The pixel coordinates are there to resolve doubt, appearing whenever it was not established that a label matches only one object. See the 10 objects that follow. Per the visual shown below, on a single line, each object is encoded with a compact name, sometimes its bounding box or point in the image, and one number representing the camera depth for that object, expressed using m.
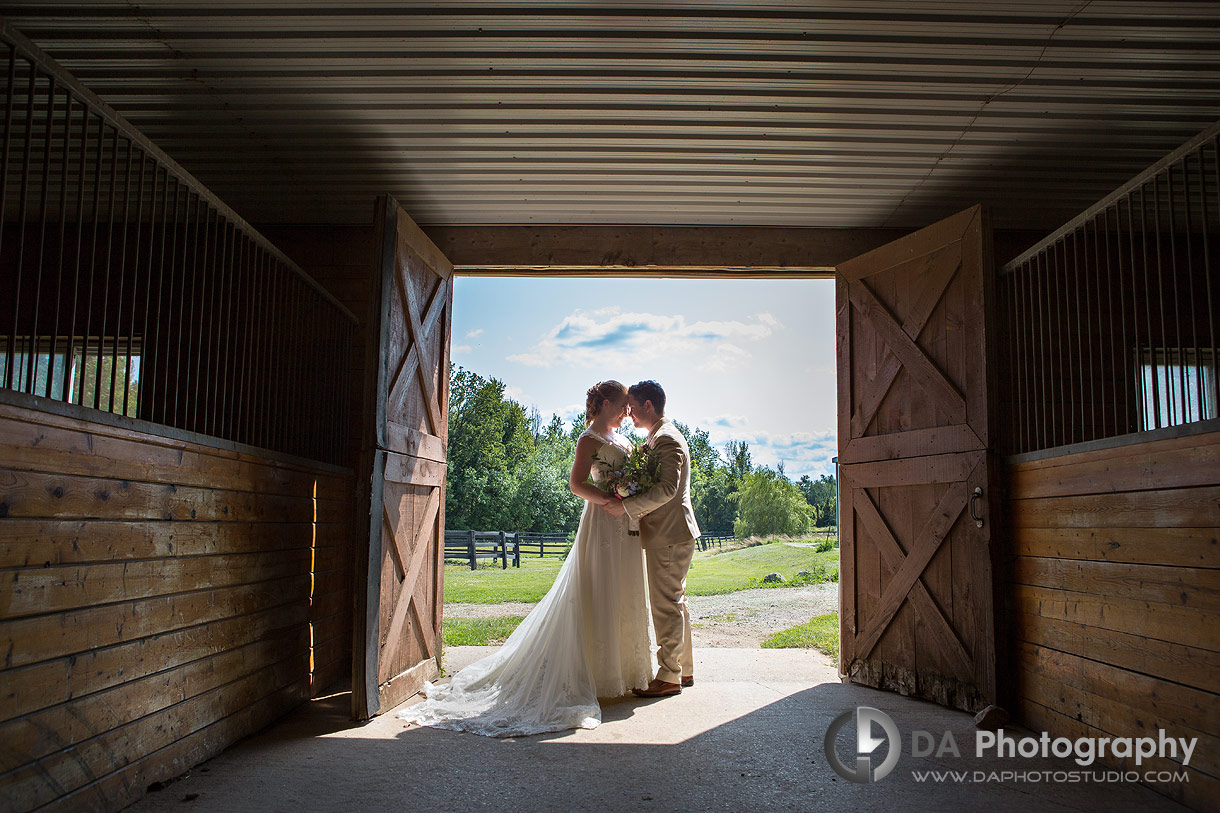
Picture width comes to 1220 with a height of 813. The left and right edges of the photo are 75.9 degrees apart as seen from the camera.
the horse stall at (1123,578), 2.84
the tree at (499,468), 28.53
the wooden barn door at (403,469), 4.14
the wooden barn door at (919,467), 4.41
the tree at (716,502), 38.19
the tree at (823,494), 47.59
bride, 4.17
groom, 4.76
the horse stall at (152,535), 2.34
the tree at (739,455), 48.53
